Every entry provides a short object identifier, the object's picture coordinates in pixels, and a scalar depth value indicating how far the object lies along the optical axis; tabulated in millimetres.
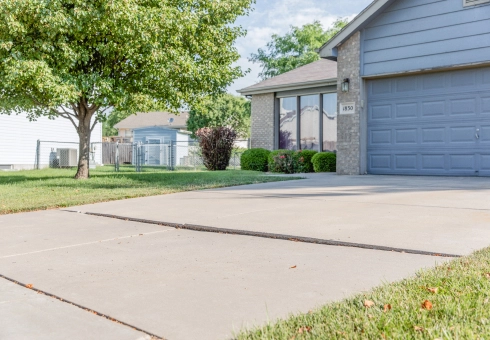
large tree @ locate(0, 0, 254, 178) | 10844
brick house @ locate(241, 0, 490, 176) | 10656
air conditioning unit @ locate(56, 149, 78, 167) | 22203
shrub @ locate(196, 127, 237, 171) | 18766
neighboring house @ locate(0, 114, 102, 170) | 21703
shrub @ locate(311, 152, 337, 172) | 14664
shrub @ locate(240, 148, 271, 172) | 16703
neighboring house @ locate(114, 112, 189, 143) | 42488
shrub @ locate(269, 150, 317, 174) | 14961
